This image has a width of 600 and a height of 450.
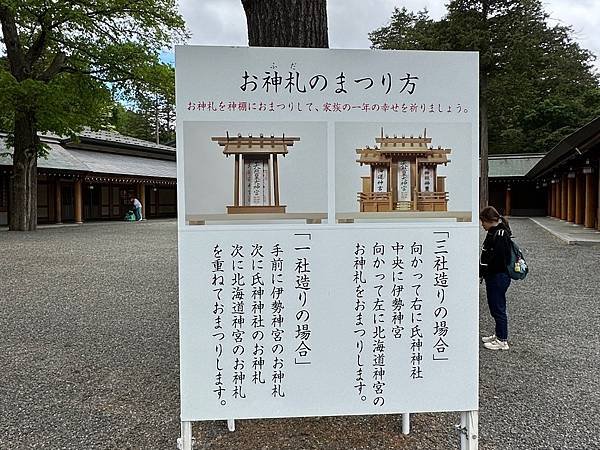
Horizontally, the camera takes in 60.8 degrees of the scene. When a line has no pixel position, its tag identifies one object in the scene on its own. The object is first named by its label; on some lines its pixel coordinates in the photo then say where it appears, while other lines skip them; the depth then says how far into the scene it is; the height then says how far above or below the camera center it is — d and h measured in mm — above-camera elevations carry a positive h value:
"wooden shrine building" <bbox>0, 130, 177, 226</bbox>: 19789 +1417
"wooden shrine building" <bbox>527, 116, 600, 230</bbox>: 11781 +1177
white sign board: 2227 -184
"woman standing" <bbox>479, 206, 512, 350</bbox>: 3754 -375
